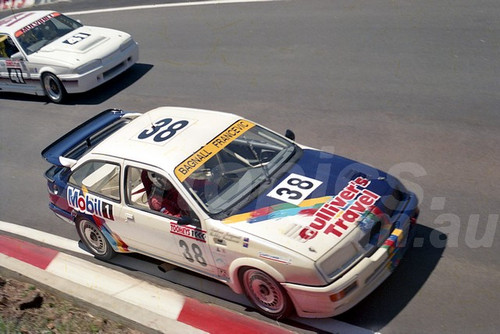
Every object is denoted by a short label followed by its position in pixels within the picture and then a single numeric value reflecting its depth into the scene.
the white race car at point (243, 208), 5.64
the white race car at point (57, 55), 12.49
